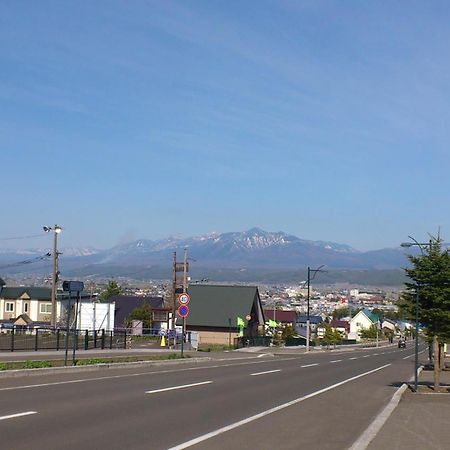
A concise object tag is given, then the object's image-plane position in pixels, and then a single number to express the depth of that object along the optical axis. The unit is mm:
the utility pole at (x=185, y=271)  56781
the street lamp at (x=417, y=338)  18219
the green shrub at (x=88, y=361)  23438
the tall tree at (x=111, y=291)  122194
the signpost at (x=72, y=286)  22300
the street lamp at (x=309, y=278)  68325
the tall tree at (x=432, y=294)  18422
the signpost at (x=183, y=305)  32812
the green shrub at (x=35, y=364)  21036
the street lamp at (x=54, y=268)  54375
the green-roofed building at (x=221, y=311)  79000
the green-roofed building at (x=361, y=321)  169300
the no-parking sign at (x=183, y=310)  32750
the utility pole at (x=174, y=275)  60172
